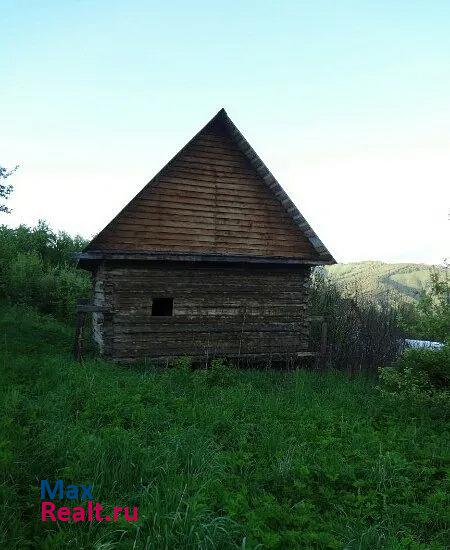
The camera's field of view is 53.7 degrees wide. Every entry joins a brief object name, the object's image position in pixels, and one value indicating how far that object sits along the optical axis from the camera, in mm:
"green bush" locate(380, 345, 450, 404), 7754
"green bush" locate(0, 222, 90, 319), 26109
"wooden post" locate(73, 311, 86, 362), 10659
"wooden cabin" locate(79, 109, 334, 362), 11398
